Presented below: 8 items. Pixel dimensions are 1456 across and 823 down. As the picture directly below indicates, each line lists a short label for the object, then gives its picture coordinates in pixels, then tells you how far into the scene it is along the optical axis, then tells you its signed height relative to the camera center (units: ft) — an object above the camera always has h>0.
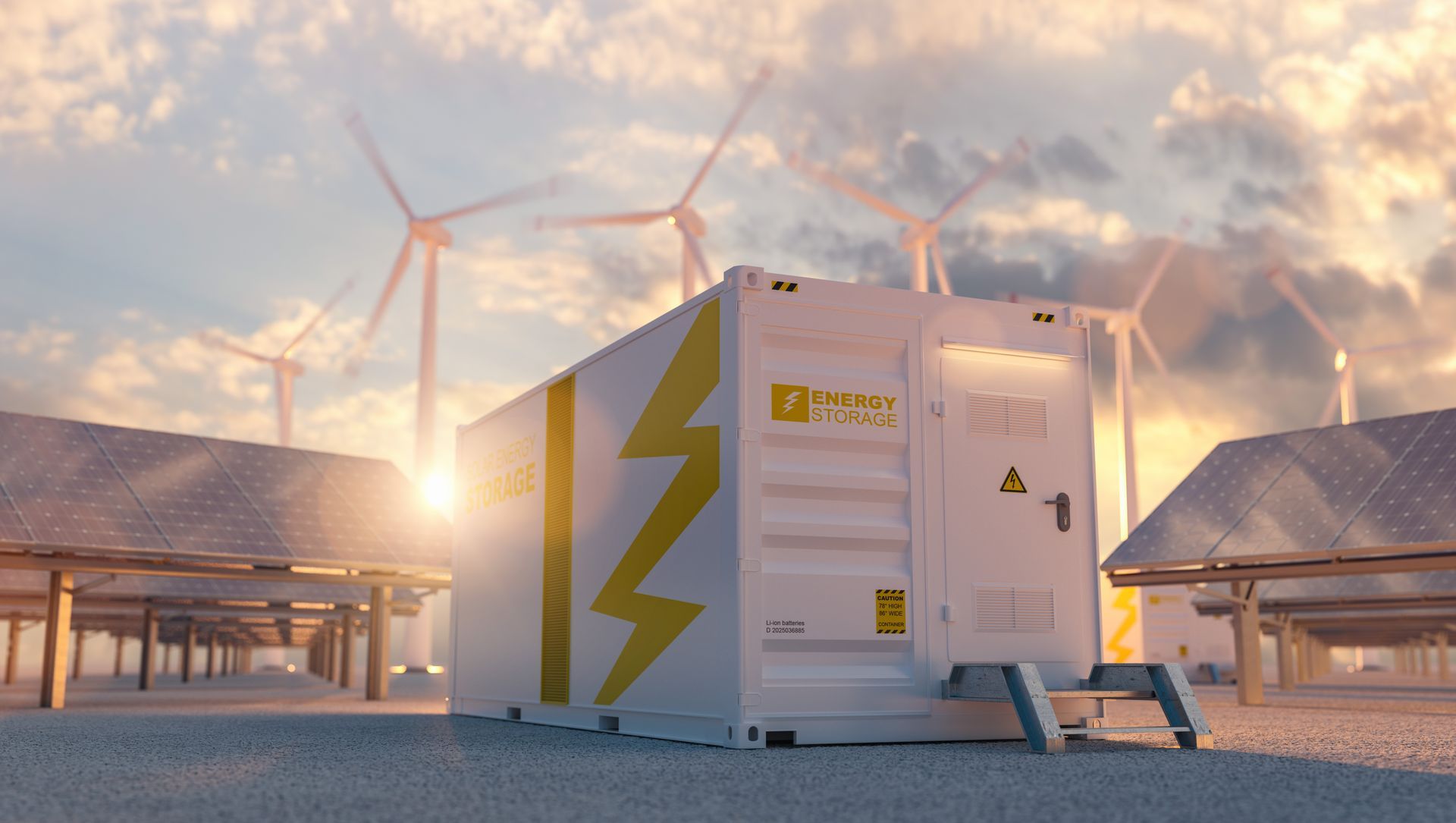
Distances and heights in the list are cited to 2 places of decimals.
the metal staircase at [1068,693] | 29.27 -1.70
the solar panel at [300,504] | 62.59 +6.00
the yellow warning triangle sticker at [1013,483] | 34.24 +3.71
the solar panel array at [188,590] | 76.89 +1.91
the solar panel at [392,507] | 67.26 +6.28
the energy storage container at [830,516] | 30.58 +2.71
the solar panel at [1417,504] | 47.52 +4.59
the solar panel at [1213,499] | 55.52 +5.65
